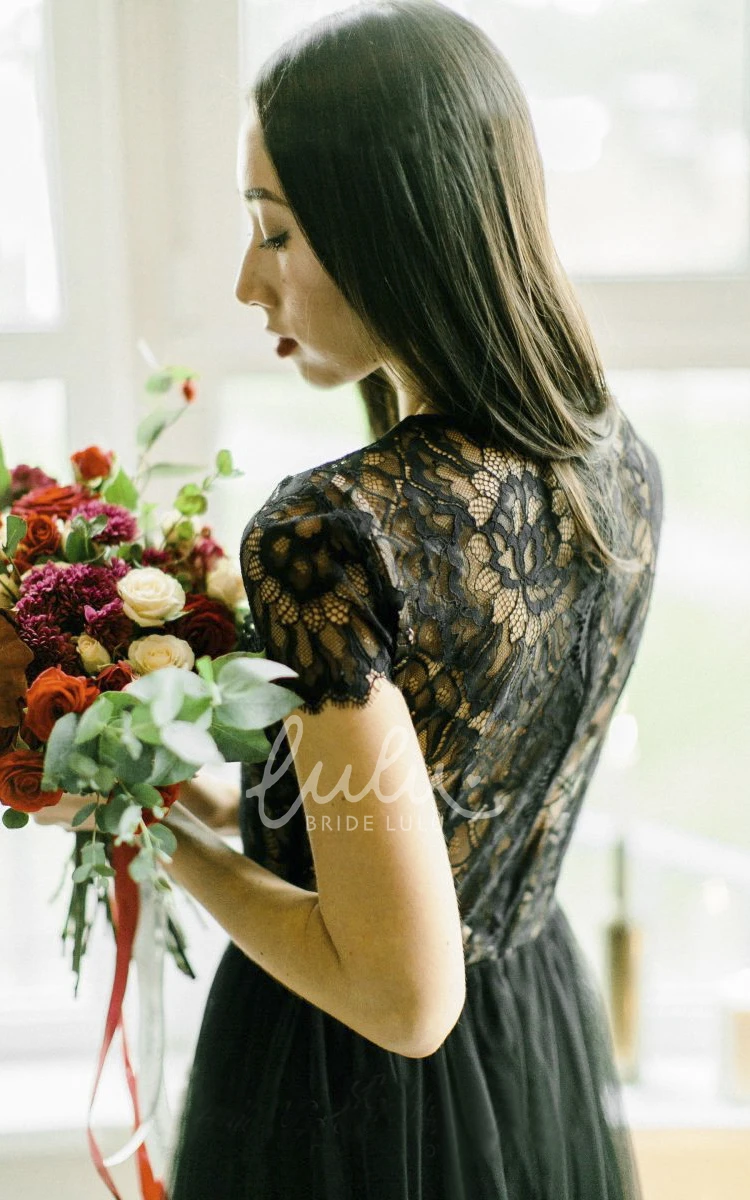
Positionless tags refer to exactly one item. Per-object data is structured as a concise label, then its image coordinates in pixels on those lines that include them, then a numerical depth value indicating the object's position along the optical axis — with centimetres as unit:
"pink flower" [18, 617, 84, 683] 77
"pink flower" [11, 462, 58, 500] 93
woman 64
